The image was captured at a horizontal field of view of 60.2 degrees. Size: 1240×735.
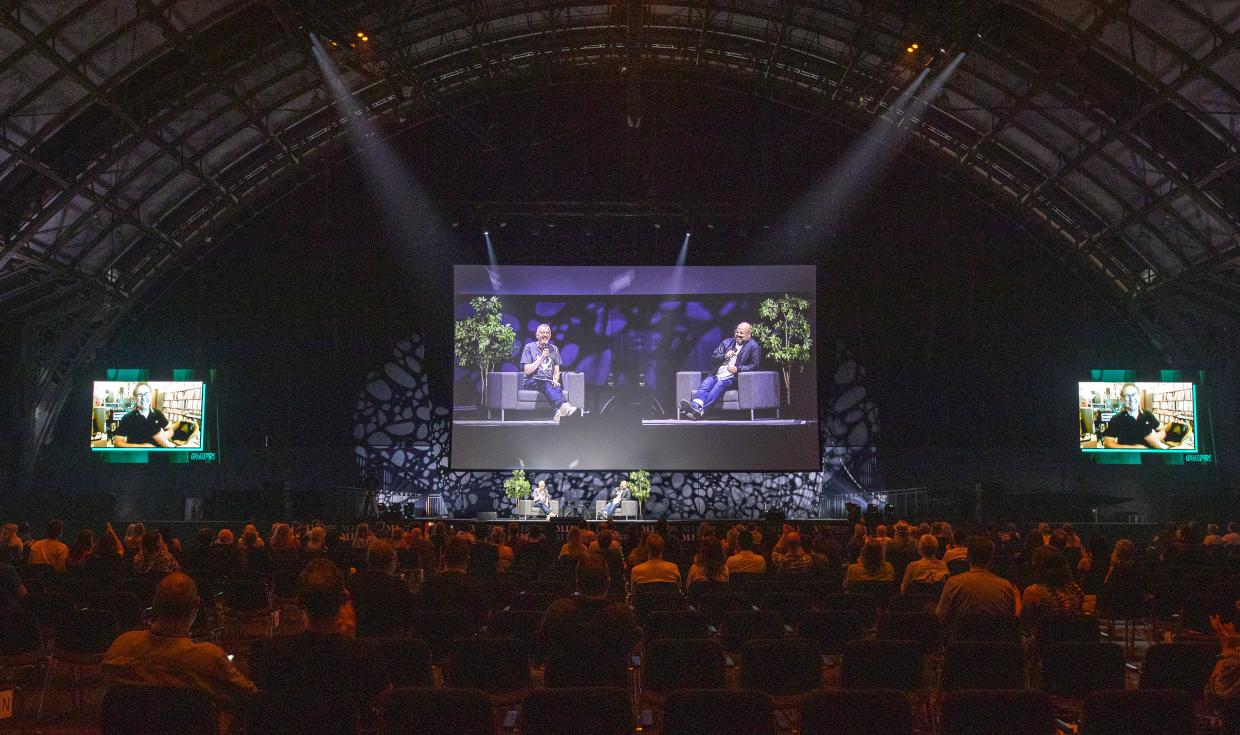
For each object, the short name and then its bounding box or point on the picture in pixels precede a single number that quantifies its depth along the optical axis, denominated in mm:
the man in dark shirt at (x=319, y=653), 4434
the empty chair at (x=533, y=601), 7500
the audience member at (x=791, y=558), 10062
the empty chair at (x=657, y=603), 7562
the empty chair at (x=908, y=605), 7684
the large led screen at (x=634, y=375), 21984
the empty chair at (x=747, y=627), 6496
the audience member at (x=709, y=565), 8586
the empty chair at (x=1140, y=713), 3615
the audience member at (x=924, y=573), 8648
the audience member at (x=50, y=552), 10711
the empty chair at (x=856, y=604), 7527
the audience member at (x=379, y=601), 6719
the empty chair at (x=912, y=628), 6422
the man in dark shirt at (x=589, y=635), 4969
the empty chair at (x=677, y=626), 6438
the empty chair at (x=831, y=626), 6633
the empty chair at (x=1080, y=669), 5176
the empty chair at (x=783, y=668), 5367
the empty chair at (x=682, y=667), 5137
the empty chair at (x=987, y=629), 6062
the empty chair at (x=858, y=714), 3559
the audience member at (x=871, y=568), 8742
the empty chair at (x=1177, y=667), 5207
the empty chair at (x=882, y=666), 5059
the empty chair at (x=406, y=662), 5207
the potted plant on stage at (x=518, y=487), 22109
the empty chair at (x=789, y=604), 7438
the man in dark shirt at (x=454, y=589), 7078
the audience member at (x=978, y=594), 6449
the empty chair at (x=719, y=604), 7414
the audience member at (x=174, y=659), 4016
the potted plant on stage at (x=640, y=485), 22344
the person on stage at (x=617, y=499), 21766
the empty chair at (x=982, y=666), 4992
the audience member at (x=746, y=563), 9797
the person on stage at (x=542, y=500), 21781
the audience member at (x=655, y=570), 8195
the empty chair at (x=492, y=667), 5242
